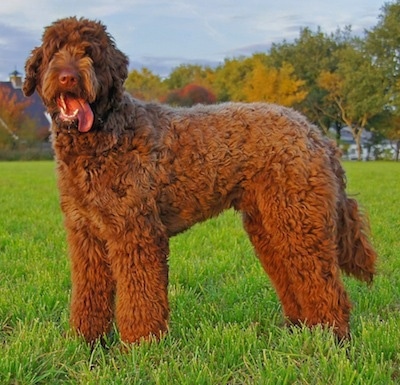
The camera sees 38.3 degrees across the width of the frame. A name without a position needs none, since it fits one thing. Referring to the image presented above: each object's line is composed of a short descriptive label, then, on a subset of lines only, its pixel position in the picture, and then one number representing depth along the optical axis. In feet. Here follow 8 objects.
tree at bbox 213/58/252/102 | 233.55
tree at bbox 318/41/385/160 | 189.26
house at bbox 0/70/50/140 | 195.70
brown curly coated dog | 13.74
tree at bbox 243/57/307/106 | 185.78
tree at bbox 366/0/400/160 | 186.91
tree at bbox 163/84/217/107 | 201.05
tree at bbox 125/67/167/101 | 232.73
